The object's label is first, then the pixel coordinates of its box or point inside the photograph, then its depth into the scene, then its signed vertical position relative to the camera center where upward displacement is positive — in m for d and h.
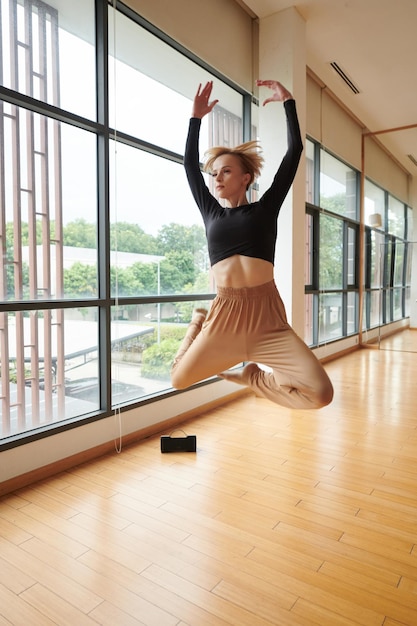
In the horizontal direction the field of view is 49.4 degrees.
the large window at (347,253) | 6.12 +0.65
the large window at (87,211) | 2.55 +0.56
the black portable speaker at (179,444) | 3.01 -0.99
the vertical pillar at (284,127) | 4.26 +1.60
